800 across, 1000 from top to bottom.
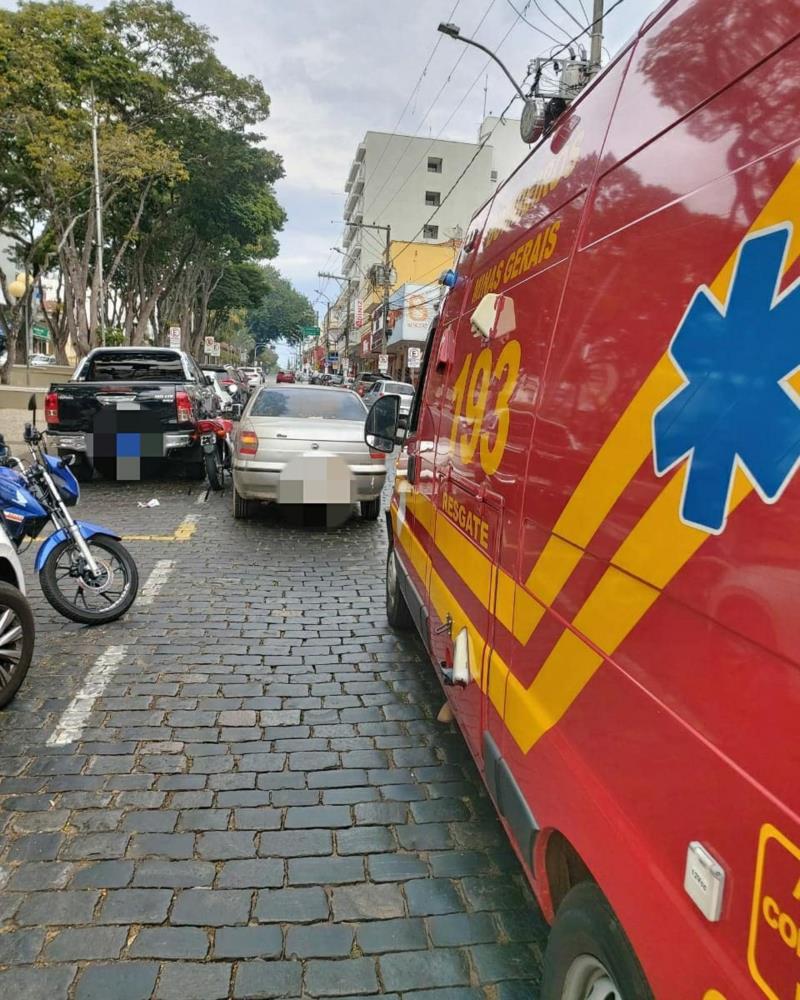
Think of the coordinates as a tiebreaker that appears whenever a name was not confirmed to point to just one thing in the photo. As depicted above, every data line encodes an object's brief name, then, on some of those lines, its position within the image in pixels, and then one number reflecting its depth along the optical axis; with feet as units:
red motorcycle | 31.86
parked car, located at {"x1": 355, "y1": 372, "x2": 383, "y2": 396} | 115.22
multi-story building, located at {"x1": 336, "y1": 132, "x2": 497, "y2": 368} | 204.03
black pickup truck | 30.78
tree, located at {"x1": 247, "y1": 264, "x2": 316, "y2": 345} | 351.60
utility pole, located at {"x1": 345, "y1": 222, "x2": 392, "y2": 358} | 113.80
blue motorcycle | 14.60
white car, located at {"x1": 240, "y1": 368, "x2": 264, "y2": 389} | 138.00
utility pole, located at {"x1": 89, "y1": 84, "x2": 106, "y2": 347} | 64.80
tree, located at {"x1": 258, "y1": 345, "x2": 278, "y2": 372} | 446.19
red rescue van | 3.48
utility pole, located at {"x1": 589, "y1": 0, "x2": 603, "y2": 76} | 31.94
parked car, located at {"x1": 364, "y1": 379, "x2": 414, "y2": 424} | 83.66
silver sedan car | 24.41
